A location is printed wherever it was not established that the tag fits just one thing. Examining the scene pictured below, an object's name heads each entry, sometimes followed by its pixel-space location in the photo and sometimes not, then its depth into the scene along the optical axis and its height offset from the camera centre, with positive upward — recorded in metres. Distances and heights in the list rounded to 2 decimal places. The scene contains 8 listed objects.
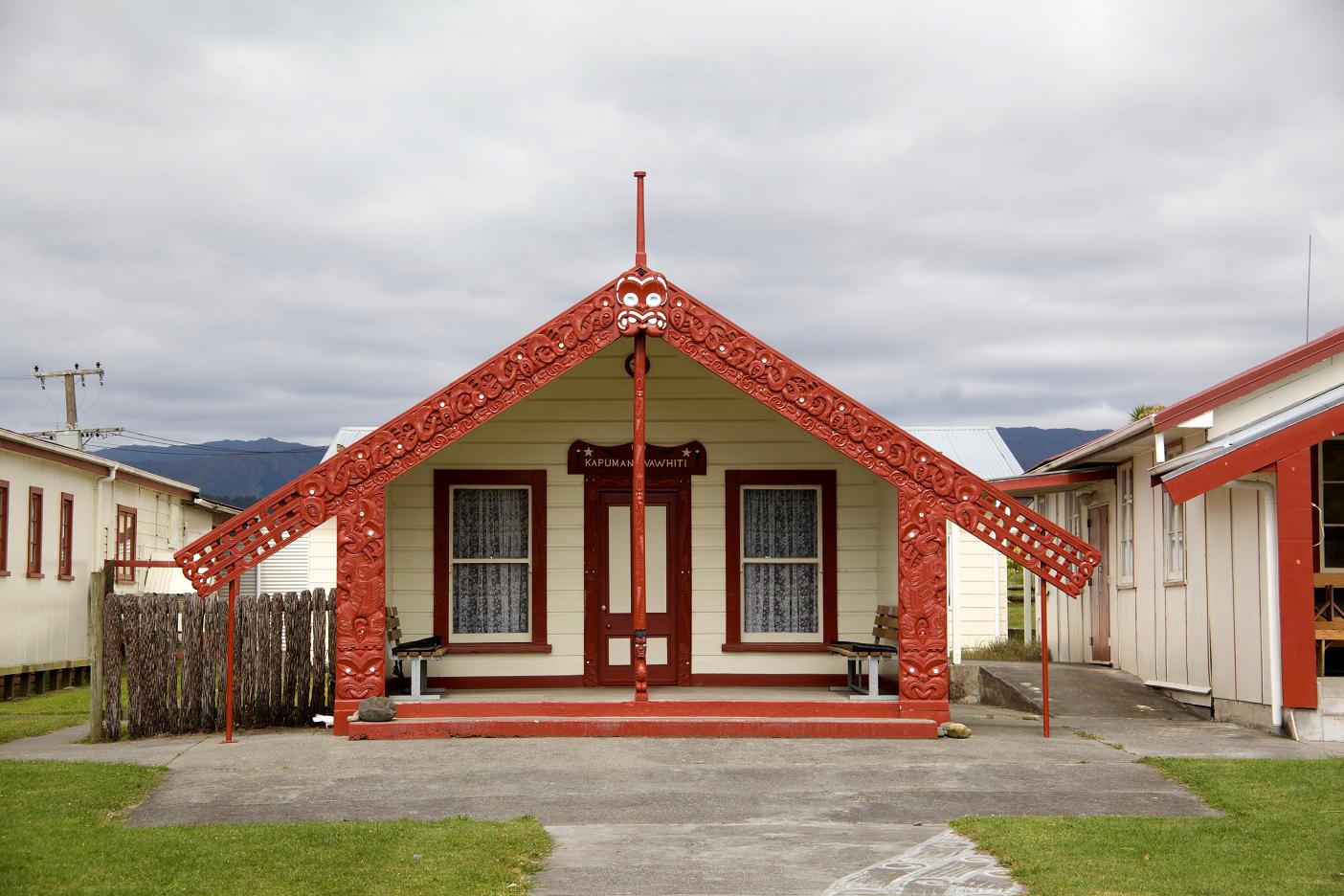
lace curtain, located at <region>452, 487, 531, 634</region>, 15.14 -0.15
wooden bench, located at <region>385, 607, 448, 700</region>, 13.57 -1.04
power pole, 40.06 +5.02
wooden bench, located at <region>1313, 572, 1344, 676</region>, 12.90 -0.78
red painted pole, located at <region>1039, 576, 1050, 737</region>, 12.62 -1.24
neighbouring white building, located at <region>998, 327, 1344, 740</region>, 12.61 -0.05
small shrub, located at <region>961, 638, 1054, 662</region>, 23.04 -1.90
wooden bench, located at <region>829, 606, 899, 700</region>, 13.61 -1.09
